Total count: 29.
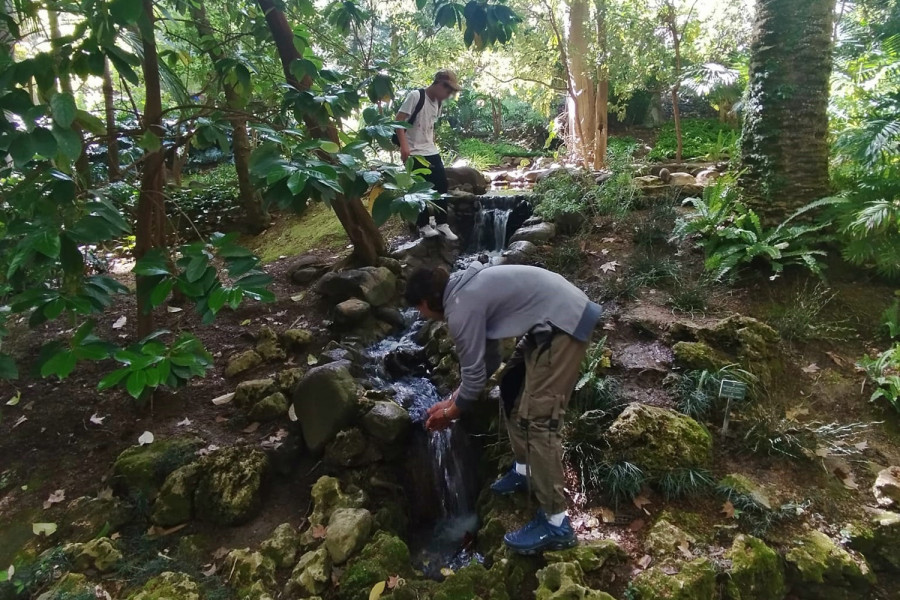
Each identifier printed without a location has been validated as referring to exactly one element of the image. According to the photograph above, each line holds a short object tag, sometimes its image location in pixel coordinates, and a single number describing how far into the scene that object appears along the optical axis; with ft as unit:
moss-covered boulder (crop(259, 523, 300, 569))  10.23
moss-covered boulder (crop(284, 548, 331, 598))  9.48
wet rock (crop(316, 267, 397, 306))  19.10
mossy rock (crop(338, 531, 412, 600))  9.34
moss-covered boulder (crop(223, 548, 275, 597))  9.59
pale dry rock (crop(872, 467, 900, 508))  9.80
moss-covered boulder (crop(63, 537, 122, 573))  9.73
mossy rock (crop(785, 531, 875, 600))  8.70
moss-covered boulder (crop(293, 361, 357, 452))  12.90
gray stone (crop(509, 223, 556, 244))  21.43
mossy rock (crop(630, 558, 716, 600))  8.21
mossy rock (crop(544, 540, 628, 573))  8.83
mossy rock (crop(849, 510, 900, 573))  9.14
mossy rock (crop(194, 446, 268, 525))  11.25
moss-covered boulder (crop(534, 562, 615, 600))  8.05
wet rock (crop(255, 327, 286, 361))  16.10
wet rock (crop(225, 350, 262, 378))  15.39
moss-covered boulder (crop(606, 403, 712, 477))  10.47
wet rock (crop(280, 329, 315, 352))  16.67
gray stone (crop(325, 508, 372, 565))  10.06
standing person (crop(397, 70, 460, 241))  17.99
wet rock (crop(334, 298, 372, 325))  17.92
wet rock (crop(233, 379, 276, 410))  14.03
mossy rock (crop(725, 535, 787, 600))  8.50
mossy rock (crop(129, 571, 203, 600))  8.97
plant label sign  11.16
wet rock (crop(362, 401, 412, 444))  13.01
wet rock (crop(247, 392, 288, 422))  13.58
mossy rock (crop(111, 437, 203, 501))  11.47
